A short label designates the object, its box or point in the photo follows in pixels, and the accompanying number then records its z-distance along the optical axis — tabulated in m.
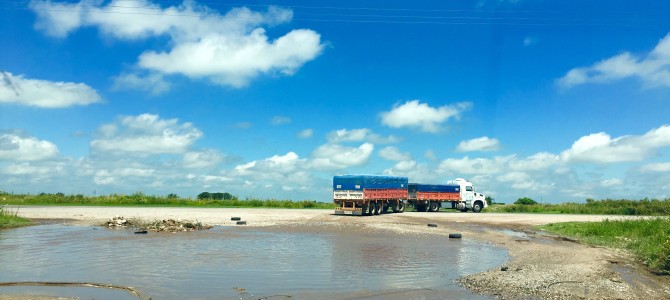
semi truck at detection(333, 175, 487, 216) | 48.47
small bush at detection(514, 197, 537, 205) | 84.65
